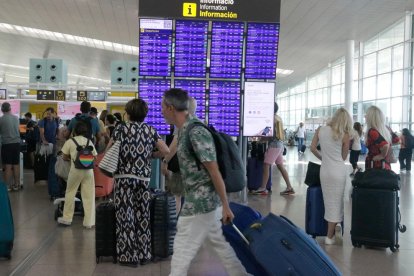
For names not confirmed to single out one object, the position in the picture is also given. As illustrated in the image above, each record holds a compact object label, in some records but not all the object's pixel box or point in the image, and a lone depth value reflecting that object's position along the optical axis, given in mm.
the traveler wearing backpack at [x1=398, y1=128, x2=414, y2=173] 15688
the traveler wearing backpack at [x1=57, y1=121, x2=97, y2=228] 5941
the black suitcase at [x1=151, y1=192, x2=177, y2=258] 4504
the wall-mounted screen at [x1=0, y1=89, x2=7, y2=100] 14352
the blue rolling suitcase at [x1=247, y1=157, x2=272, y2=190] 9695
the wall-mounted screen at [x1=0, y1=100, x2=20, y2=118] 14494
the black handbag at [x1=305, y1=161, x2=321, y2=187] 5488
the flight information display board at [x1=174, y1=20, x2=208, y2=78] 7250
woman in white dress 5199
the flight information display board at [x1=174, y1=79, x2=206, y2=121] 7332
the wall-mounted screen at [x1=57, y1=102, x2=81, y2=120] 14508
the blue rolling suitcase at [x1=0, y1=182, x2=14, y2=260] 4441
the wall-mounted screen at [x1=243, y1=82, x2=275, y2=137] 7480
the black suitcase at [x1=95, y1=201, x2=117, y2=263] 4484
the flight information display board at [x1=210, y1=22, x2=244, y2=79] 7375
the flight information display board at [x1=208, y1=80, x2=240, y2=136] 7418
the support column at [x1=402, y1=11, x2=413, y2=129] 19891
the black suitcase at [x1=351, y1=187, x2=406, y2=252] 5023
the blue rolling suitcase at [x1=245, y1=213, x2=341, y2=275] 2898
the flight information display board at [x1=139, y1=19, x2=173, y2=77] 7195
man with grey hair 3104
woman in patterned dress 4320
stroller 6625
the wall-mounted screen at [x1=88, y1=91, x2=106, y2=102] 15133
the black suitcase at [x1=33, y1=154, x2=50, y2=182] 10305
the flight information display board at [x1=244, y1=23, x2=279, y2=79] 7469
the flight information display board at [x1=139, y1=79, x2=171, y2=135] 7199
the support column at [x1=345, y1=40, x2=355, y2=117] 23188
